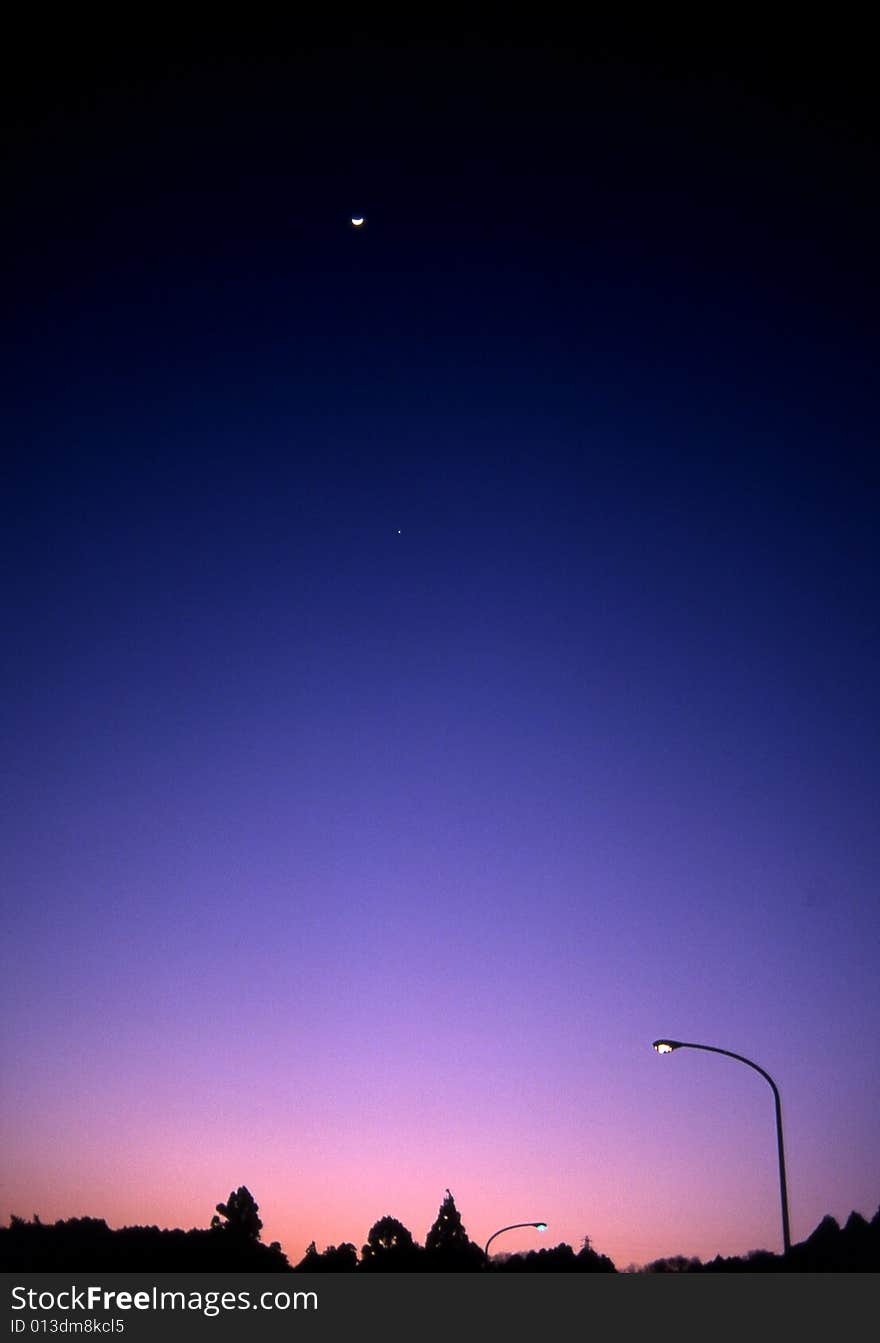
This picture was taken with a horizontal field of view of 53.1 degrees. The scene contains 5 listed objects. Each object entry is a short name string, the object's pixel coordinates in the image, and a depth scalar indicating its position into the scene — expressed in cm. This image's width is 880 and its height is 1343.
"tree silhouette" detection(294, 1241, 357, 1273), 8118
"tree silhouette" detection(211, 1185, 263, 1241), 8438
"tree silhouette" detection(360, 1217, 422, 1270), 8972
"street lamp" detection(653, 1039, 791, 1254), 2002
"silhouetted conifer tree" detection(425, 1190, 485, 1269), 8029
